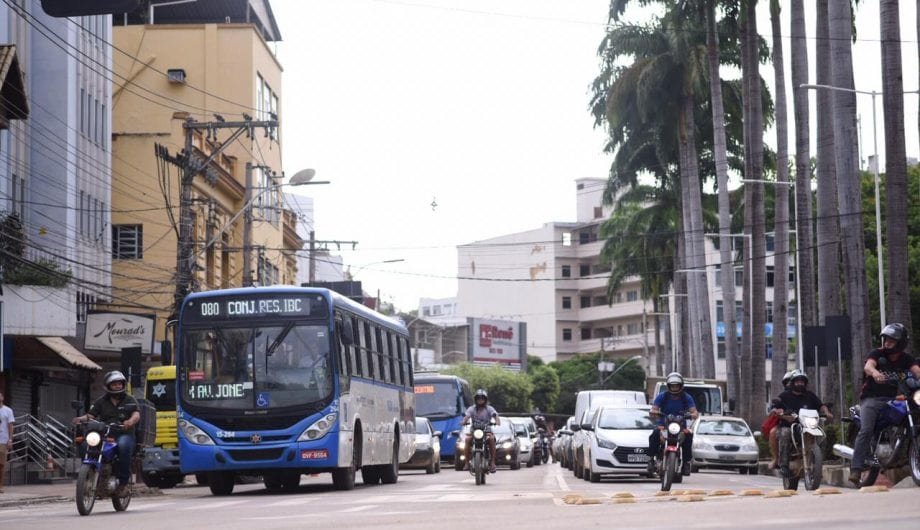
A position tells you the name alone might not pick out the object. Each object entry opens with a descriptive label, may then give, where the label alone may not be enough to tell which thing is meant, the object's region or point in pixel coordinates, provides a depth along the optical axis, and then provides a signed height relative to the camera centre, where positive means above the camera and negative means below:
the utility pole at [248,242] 45.62 +4.83
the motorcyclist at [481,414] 27.36 -0.18
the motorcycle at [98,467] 18.39 -0.69
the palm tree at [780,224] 50.81 +5.69
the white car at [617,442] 29.38 -0.76
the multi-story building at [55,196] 34.66 +6.00
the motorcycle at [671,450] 22.11 -0.70
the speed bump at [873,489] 15.97 -0.93
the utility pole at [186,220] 38.19 +4.59
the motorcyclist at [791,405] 21.11 -0.08
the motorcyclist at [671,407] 22.80 -0.09
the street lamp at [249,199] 45.44 +6.10
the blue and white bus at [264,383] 24.14 +0.38
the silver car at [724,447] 38.09 -1.15
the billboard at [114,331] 39.72 +2.00
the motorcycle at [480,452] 26.92 -0.84
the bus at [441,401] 46.84 +0.09
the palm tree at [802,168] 45.19 +6.83
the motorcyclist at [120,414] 19.11 -0.05
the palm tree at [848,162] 35.75 +5.40
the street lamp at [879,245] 42.14 +4.30
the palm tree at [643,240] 72.88 +8.13
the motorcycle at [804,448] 20.58 -0.65
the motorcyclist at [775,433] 21.22 -0.46
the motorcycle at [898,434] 17.67 -0.42
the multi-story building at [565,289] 125.38 +9.35
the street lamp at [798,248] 47.06 +5.02
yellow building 54.12 +10.28
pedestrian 28.33 -0.34
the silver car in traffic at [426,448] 39.41 -1.11
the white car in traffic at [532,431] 55.62 -1.05
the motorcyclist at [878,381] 17.95 +0.19
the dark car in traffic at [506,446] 44.17 -1.21
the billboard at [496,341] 125.38 +5.02
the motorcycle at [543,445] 65.69 -1.84
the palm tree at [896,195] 31.52 +4.09
